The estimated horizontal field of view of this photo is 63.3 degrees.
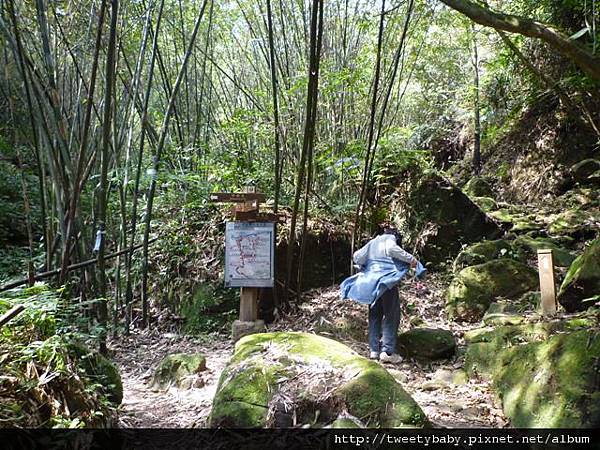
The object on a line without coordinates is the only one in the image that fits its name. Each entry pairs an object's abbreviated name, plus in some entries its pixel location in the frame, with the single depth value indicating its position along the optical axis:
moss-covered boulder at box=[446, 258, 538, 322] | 4.64
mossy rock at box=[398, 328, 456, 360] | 3.70
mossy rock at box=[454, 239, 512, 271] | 5.39
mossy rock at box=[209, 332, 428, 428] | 2.21
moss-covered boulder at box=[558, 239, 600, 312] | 3.70
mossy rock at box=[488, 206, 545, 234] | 6.11
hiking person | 3.65
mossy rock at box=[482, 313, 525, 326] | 3.73
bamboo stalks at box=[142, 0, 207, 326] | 4.32
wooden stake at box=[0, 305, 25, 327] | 1.59
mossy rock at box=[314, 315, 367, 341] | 4.30
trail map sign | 4.32
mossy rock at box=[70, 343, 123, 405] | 2.39
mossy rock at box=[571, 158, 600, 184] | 7.12
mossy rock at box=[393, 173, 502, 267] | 5.88
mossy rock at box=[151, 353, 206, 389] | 3.40
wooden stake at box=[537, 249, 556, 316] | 3.79
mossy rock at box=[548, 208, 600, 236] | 5.95
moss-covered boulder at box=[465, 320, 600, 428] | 2.10
